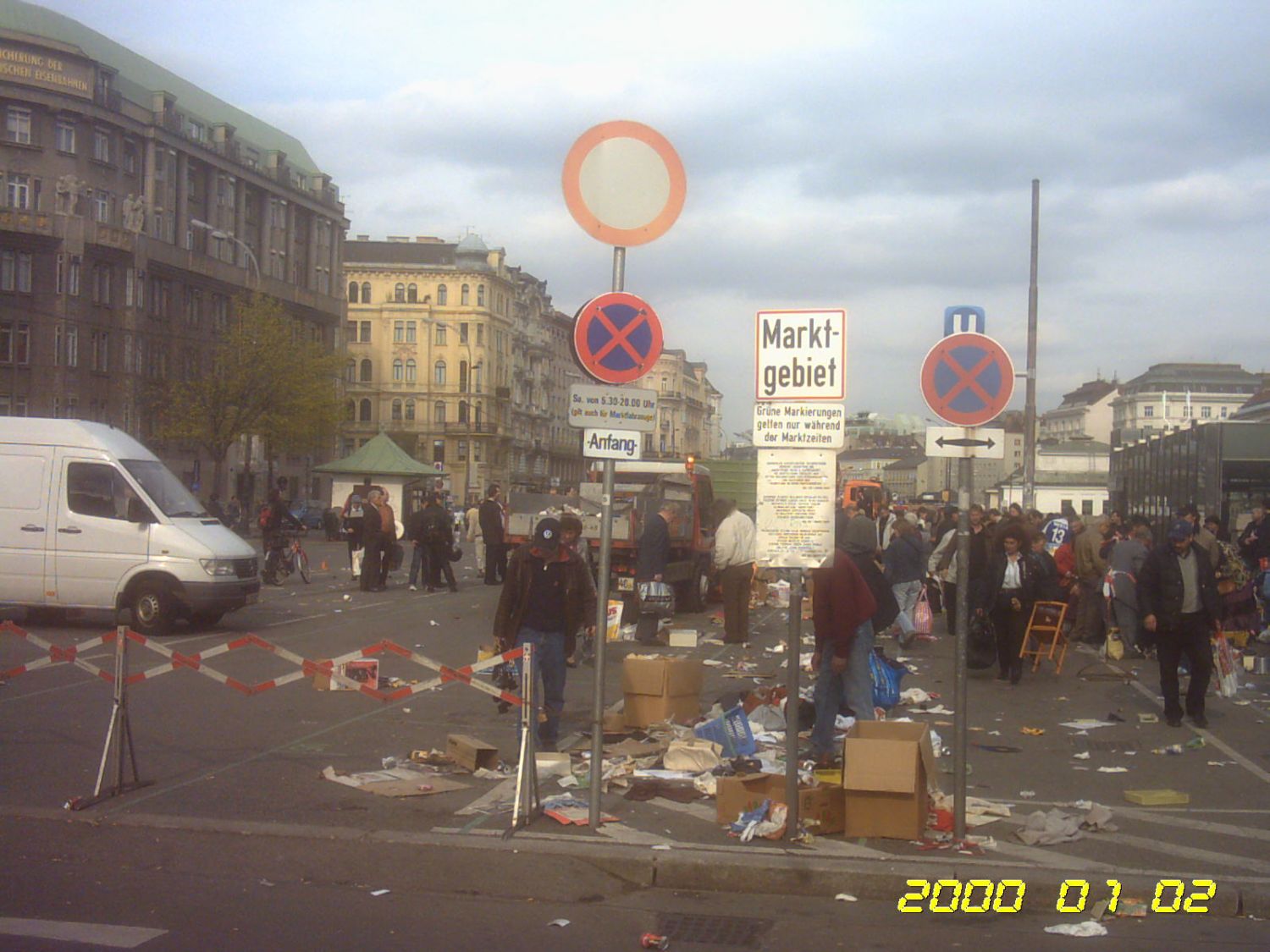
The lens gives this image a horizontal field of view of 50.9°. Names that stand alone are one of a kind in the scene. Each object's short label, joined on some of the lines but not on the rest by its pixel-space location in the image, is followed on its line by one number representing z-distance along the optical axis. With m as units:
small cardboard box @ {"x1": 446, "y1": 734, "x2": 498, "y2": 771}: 9.33
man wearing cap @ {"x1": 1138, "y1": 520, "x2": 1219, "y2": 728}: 11.97
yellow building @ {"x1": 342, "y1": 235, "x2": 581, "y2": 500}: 86.88
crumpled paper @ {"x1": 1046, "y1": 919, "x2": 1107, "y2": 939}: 6.17
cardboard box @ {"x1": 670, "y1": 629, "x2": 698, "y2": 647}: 17.58
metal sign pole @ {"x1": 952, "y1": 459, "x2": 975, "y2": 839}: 7.40
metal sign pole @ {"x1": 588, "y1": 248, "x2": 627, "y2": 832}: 7.61
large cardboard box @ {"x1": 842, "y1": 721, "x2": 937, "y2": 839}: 7.45
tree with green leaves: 52.81
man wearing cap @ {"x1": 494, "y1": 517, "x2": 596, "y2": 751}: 9.77
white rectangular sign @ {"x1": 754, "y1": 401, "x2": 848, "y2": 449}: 7.56
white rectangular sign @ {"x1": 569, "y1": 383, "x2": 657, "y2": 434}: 7.65
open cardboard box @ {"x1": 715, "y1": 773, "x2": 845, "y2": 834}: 7.65
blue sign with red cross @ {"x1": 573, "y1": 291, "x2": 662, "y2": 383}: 7.54
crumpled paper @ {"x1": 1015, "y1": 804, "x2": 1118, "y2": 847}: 7.55
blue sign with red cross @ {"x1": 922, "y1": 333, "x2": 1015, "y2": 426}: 7.63
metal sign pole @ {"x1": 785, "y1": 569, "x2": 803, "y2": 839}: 7.37
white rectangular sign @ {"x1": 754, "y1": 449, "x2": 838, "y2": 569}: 7.50
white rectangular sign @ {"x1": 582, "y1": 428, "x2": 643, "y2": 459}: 7.70
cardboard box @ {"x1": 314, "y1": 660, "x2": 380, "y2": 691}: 10.46
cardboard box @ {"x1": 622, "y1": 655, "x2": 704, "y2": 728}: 10.86
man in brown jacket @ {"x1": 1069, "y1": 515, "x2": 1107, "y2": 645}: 19.50
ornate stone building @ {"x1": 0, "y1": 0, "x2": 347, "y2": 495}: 56.88
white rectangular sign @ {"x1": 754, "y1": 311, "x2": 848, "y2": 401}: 7.52
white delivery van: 17.20
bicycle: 27.09
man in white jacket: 17.64
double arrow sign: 7.65
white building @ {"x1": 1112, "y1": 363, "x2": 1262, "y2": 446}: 127.25
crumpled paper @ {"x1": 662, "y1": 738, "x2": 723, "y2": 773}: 9.35
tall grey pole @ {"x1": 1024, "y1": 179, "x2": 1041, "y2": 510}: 29.06
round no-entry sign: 7.39
